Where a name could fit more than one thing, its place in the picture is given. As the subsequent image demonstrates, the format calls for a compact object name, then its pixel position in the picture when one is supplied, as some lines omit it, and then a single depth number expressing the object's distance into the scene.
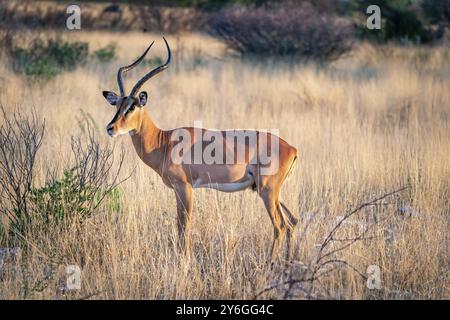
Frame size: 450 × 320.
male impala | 12.10
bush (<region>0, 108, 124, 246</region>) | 11.79
